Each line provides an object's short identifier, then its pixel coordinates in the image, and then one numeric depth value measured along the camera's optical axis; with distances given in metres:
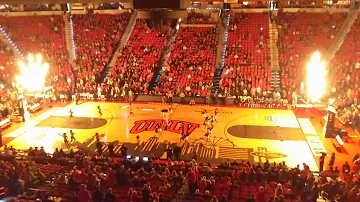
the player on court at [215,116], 23.45
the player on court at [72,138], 20.11
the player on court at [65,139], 19.39
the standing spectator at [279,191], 12.14
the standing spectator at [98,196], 11.50
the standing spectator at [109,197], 11.46
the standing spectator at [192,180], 13.38
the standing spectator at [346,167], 15.88
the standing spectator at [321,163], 16.56
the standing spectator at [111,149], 18.12
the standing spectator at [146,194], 11.60
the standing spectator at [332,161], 16.28
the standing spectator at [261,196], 11.86
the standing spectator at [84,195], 11.38
